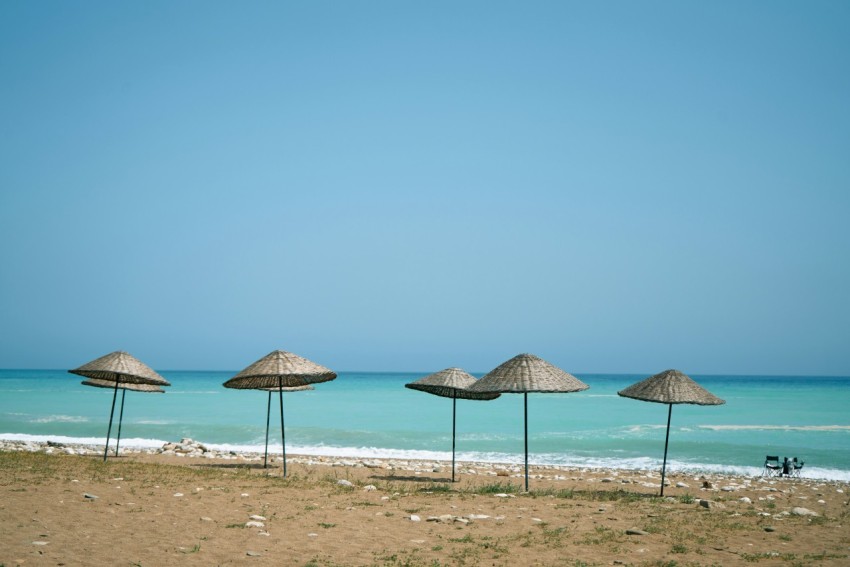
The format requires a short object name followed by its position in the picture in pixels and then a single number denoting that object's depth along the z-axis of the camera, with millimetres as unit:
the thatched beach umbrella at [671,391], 14672
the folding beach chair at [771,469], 22120
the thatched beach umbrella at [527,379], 14727
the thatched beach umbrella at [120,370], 18078
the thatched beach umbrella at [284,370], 16391
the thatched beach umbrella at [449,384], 17000
